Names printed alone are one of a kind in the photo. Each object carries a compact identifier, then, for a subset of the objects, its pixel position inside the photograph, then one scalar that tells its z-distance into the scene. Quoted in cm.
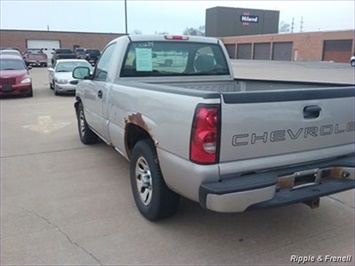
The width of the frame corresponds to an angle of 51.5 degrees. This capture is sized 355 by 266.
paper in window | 482
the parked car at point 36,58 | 3816
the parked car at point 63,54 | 3510
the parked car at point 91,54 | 3660
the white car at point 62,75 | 1499
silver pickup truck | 284
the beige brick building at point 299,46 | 4834
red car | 1402
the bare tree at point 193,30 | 9268
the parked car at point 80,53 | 3966
